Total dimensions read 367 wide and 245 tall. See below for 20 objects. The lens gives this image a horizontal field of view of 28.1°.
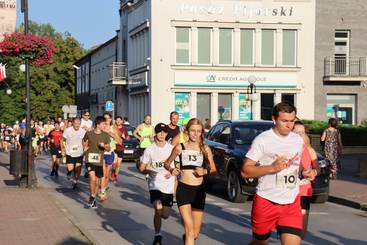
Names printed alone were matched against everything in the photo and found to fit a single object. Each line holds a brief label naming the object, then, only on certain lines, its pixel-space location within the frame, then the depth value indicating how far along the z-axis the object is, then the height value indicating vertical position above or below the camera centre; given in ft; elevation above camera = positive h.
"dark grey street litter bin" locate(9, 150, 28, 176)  56.59 -4.81
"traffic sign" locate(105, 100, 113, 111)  148.05 -0.73
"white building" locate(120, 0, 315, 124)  139.74 +8.98
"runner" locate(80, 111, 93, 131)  70.06 -1.85
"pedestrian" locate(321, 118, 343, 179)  67.36 -3.63
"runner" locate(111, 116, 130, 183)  63.46 -4.04
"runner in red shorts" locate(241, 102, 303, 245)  21.07 -2.17
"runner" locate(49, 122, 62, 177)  73.82 -4.76
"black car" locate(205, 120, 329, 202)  49.03 -3.79
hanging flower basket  57.41 +4.35
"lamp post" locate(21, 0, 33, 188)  56.65 -1.06
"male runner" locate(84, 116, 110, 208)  45.52 -3.09
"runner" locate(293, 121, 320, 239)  26.07 -2.23
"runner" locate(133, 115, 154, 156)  58.60 -2.57
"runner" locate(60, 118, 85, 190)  58.08 -3.73
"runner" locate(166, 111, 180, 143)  50.74 -1.70
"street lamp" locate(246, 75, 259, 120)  106.42 +2.09
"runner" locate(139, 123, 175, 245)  30.68 -3.25
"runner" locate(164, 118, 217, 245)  26.55 -2.54
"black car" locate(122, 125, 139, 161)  100.58 -6.42
